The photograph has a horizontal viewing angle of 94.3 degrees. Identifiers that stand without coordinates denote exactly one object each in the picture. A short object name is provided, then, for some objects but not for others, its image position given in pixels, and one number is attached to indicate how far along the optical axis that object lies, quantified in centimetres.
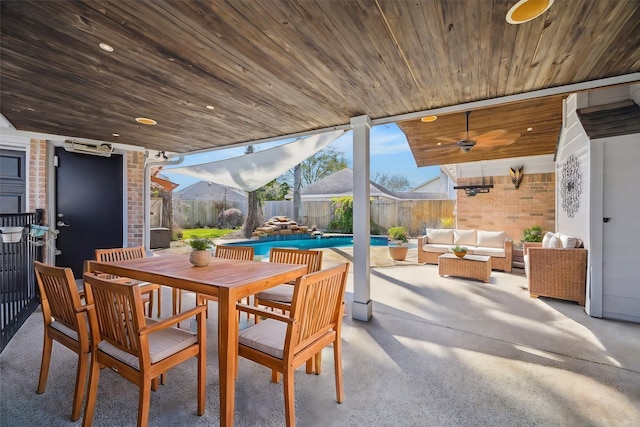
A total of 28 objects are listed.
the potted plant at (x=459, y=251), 532
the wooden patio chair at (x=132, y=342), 152
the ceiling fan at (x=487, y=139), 435
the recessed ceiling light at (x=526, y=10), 162
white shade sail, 491
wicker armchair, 387
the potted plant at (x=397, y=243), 708
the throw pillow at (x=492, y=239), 618
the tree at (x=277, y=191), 1399
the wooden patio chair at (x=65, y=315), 172
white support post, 345
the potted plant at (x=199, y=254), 245
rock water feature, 1180
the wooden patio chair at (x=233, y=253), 316
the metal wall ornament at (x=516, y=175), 708
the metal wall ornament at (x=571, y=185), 461
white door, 334
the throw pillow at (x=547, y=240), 494
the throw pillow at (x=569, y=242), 408
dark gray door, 464
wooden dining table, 163
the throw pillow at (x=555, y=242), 448
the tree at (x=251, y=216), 1211
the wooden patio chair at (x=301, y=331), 161
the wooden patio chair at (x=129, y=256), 295
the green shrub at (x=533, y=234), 632
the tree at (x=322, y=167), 1906
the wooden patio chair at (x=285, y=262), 274
